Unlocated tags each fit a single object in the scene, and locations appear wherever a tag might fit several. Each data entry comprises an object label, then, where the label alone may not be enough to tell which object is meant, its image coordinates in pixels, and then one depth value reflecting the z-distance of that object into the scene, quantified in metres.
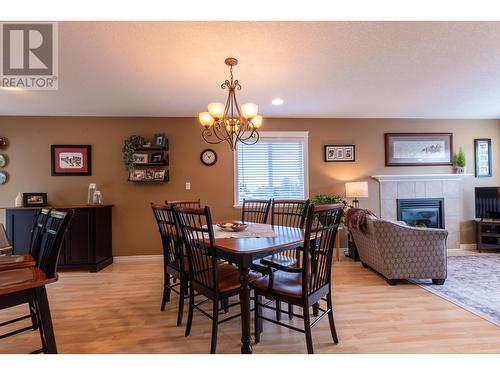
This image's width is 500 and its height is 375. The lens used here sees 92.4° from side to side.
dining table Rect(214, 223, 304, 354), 1.51
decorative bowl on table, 2.21
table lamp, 3.92
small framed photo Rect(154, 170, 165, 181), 3.96
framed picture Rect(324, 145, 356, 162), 4.32
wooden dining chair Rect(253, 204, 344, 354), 1.51
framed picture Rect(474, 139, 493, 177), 4.55
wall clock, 4.12
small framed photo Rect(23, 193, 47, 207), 3.71
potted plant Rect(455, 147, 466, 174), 4.39
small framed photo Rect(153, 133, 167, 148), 3.96
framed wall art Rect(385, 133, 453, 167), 4.41
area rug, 2.25
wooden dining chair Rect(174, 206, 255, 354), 1.60
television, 4.23
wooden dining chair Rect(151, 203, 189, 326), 2.03
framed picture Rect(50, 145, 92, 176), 3.89
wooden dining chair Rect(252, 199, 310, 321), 1.93
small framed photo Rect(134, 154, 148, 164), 3.90
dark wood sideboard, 3.34
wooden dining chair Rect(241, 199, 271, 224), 2.90
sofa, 2.77
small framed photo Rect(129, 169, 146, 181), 3.91
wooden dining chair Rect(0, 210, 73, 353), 1.24
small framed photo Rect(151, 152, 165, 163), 3.96
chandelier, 2.15
